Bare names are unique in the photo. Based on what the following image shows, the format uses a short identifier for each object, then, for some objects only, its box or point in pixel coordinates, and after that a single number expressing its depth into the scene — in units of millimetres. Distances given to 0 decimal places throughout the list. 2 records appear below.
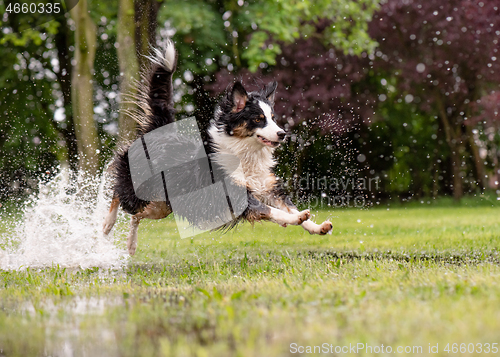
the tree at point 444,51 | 13922
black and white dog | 4320
